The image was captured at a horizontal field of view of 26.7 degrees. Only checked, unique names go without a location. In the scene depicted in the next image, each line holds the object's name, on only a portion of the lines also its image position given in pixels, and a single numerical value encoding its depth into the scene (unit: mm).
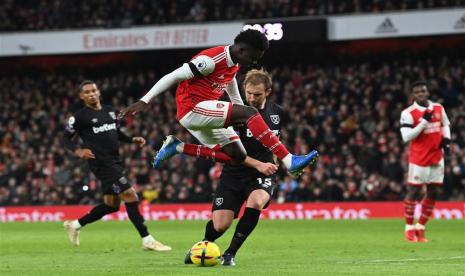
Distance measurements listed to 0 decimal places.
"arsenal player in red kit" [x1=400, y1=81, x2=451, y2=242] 16156
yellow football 10914
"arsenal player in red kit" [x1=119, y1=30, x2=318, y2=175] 10469
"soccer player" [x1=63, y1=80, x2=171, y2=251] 15031
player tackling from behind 11148
